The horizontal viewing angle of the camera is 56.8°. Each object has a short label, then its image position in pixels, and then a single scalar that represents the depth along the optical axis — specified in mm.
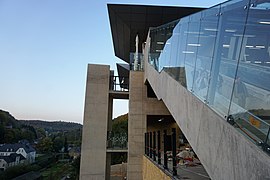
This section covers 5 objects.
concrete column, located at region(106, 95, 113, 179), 14420
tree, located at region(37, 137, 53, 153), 77875
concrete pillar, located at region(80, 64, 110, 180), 13234
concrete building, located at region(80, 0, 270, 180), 2742
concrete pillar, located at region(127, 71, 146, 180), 13077
